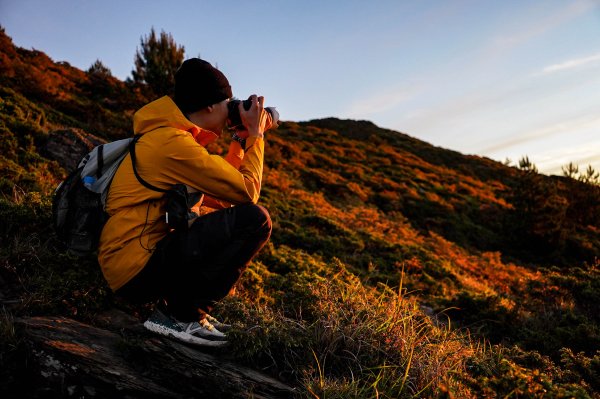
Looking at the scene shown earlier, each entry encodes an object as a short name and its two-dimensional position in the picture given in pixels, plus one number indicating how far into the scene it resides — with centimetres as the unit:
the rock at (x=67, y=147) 710
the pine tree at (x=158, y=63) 1628
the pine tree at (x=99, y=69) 2154
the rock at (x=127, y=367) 201
